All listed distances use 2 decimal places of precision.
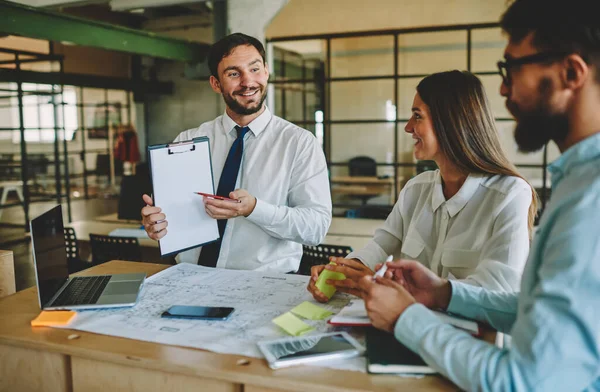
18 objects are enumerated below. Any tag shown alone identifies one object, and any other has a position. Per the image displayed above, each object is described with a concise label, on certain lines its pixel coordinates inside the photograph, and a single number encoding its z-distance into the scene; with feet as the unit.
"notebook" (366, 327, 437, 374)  4.21
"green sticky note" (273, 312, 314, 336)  5.05
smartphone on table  5.48
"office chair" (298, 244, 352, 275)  12.98
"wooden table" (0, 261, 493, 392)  4.15
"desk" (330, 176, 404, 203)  29.84
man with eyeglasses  3.32
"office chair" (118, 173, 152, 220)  17.61
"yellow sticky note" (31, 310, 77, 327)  5.47
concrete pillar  20.72
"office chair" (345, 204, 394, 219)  22.59
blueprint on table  4.98
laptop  5.82
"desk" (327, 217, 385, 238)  17.22
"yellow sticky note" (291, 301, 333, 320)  5.47
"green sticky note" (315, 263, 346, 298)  6.02
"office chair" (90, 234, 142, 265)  14.42
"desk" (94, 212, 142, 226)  18.64
